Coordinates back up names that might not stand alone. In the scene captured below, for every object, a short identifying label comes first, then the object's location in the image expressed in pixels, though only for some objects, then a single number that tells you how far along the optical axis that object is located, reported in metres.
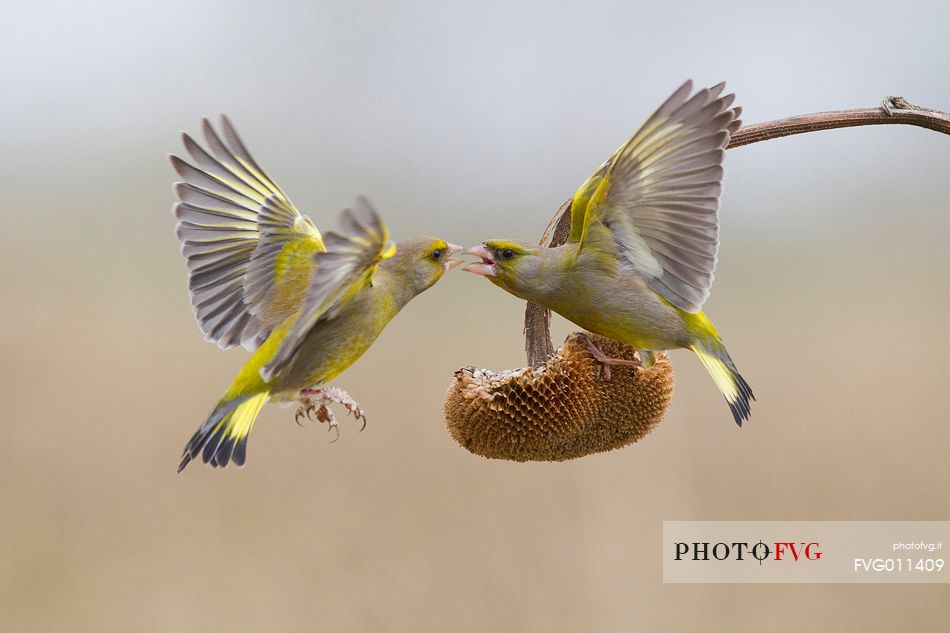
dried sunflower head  6.81
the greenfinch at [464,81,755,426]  6.79
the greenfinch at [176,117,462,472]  6.71
